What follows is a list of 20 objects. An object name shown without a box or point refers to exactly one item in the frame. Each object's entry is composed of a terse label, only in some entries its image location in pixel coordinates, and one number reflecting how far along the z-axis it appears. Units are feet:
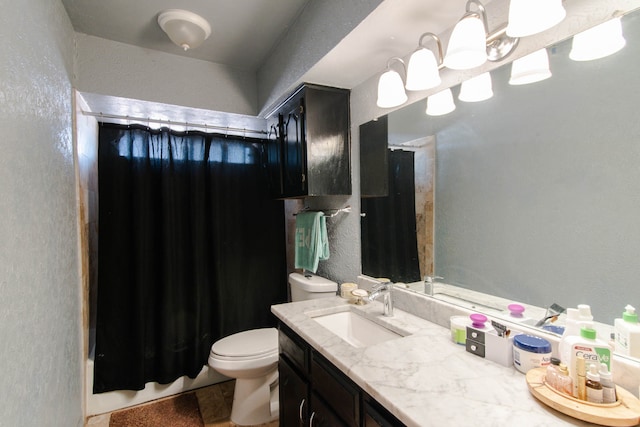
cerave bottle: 2.30
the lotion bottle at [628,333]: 2.42
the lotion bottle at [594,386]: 2.18
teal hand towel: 6.16
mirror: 2.62
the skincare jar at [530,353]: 2.72
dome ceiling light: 5.03
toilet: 5.85
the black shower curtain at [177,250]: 6.48
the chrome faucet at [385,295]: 4.37
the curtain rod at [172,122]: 6.40
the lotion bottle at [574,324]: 2.55
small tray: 2.04
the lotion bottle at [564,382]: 2.28
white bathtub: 6.37
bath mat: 6.13
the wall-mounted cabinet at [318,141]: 5.50
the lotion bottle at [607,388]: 2.17
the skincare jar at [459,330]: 3.34
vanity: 2.27
